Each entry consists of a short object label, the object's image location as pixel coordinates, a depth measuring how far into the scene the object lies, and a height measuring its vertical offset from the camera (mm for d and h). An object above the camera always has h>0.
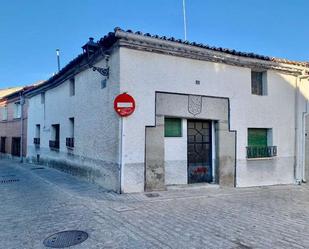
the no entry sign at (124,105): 7844 +772
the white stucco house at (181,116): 8195 +544
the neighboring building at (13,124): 18969 +477
